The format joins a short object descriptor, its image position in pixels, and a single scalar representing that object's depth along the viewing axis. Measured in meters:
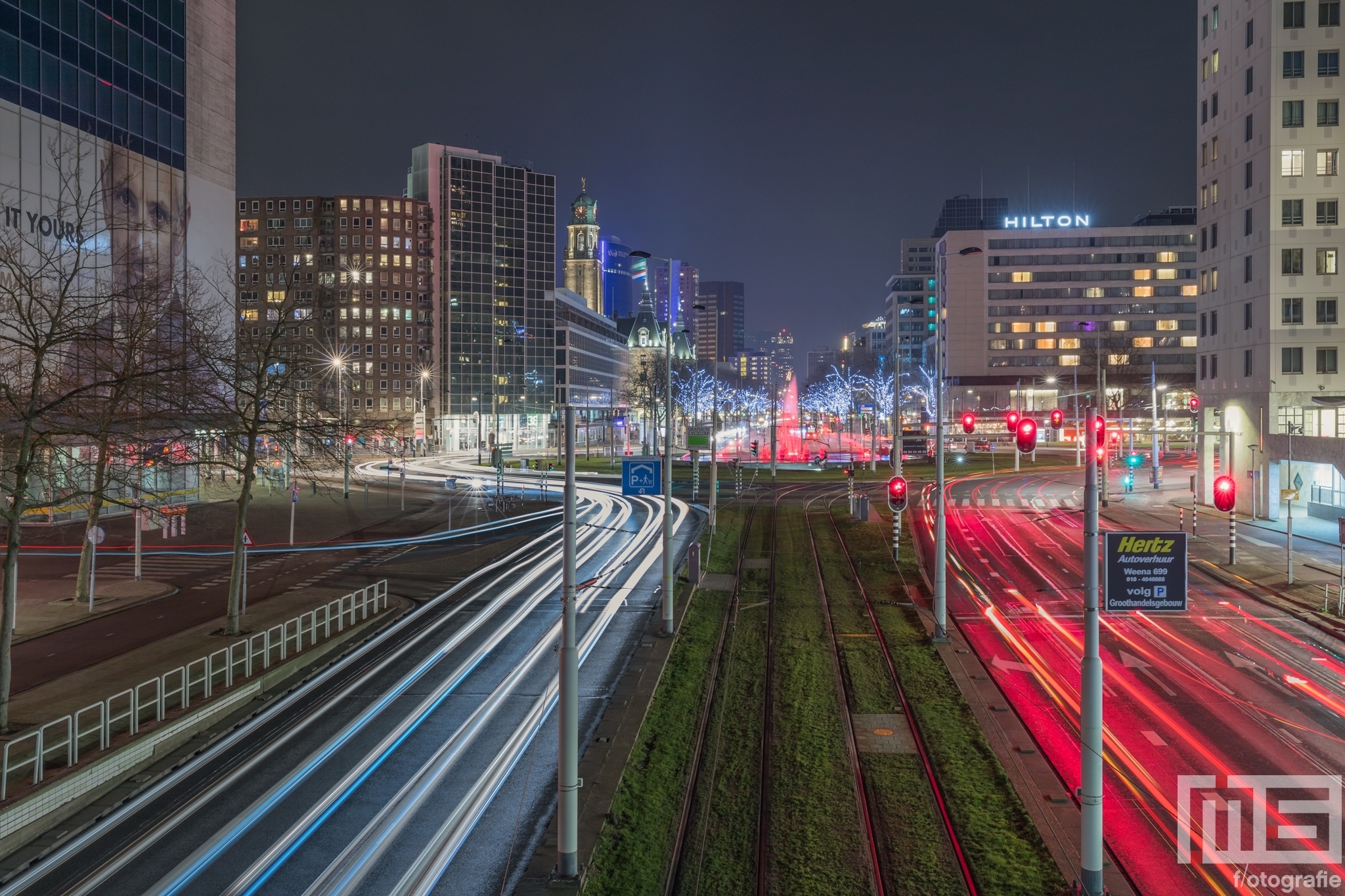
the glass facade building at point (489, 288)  122.50
